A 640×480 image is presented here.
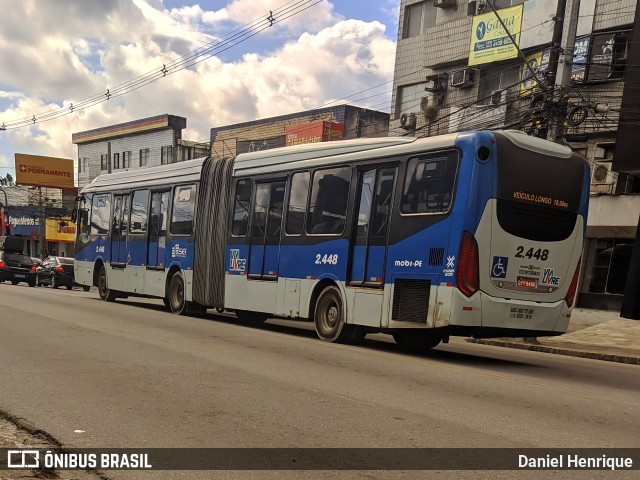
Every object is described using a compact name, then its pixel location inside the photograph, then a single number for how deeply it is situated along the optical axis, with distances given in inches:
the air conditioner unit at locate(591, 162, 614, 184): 832.9
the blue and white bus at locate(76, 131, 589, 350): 374.3
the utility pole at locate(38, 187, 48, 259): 2105.1
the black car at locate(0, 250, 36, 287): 1255.5
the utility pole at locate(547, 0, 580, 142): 578.2
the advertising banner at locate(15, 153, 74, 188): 2485.2
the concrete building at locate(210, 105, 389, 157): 1305.4
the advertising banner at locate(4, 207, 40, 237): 2576.3
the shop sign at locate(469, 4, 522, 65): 932.0
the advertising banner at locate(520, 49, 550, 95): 838.6
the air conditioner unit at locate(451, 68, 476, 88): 995.9
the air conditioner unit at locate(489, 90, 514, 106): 925.8
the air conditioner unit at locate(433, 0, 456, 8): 1040.2
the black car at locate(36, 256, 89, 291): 1291.8
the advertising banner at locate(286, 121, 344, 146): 1251.2
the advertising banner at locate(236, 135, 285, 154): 1401.3
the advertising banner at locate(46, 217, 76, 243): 2377.0
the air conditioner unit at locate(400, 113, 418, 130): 1088.8
